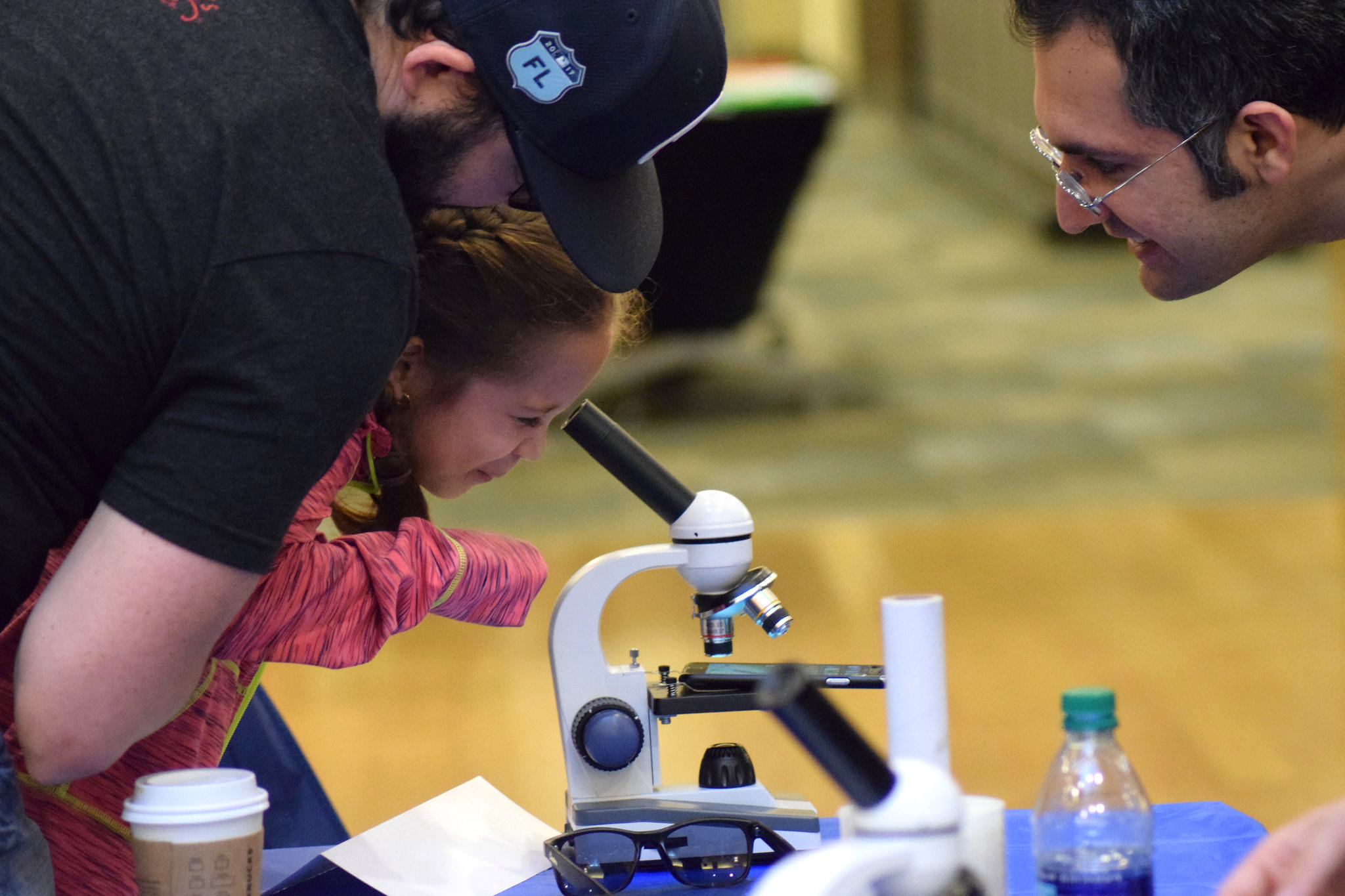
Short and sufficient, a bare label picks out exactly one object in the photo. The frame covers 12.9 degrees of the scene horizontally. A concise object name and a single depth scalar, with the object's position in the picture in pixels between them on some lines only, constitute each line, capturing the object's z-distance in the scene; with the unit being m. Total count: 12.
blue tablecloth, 3.98
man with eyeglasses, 4.09
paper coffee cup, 3.79
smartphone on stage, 4.03
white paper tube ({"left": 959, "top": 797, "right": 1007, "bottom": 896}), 3.67
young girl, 3.96
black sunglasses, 4.01
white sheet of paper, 4.01
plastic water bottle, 3.73
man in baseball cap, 3.78
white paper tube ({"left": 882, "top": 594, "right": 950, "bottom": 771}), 3.69
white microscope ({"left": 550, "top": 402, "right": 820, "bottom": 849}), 4.08
